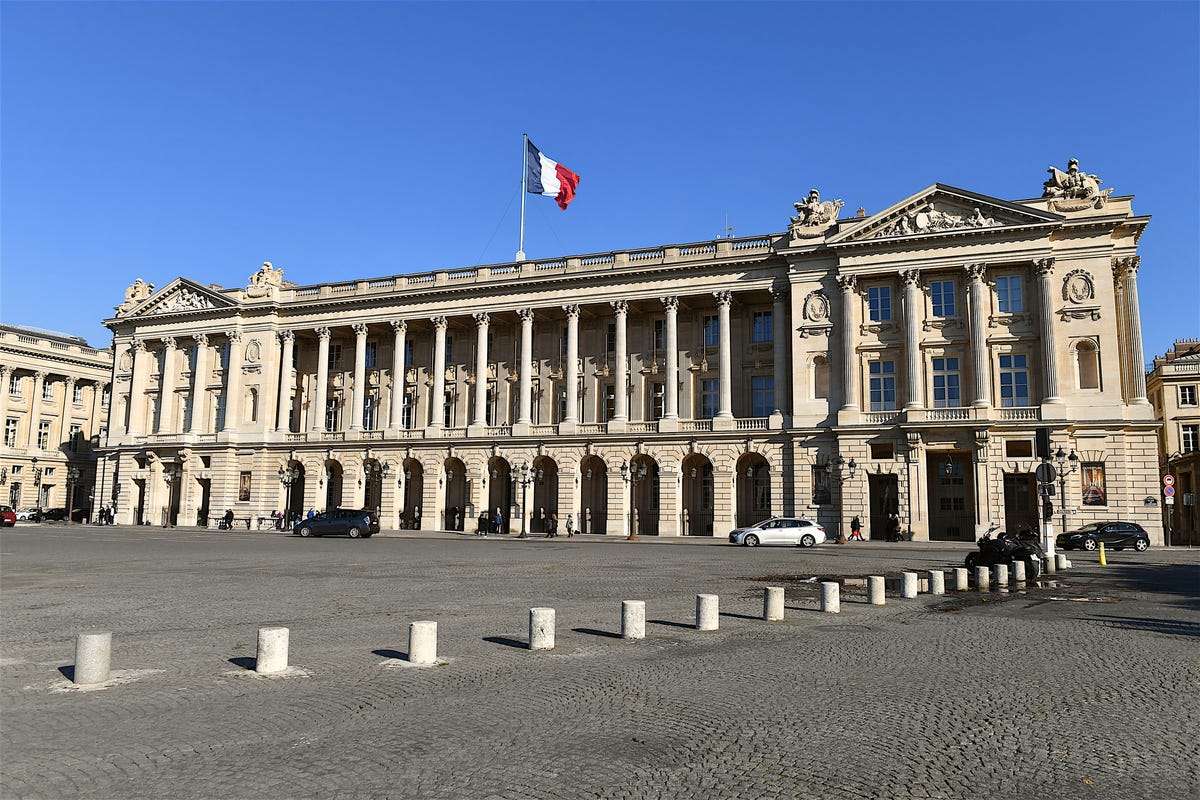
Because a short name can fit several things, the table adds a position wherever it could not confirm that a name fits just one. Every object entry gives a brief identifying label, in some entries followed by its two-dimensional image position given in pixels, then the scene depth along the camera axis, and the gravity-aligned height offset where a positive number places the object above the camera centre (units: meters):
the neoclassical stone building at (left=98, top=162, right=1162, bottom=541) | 47.25 +7.42
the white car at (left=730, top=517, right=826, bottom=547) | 43.97 -1.85
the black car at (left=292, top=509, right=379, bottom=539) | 50.94 -1.93
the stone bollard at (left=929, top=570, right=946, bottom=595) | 19.67 -1.92
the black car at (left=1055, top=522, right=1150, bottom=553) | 40.34 -1.71
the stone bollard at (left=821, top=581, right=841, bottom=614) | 15.95 -1.86
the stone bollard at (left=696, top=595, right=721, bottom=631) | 13.77 -1.86
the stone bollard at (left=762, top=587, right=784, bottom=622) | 14.95 -1.87
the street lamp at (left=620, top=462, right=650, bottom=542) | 55.09 +1.05
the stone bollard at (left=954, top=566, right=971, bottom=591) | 20.56 -1.90
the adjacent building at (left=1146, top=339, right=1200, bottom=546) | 69.50 +7.00
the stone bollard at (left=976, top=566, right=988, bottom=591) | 21.08 -1.90
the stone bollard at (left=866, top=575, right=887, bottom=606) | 17.30 -1.86
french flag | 57.62 +20.85
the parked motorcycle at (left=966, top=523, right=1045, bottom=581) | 24.06 -1.53
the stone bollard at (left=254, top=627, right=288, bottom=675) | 10.04 -1.86
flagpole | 59.78 +22.27
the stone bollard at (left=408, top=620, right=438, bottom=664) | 10.76 -1.87
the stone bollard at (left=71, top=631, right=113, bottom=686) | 9.37 -1.83
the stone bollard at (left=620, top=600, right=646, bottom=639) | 12.88 -1.86
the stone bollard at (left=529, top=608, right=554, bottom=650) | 11.87 -1.85
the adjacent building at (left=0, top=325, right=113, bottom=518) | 82.75 +7.27
